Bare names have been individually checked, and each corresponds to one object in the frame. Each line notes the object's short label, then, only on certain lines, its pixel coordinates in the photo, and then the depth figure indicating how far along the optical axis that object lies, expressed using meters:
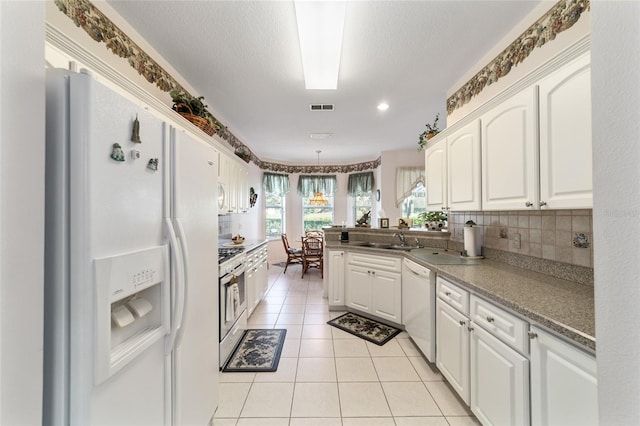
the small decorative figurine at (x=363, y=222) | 3.76
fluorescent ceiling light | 1.51
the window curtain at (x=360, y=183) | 5.85
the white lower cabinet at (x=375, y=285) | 2.66
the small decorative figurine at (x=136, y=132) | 0.84
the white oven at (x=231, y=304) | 2.04
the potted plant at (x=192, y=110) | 2.03
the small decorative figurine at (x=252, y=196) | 4.96
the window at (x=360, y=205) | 6.15
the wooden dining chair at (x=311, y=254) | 5.26
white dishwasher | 1.96
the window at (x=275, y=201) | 5.98
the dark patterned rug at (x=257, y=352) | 2.06
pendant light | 5.46
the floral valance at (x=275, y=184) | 5.94
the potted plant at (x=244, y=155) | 3.44
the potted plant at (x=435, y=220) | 3.00
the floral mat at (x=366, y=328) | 2.54
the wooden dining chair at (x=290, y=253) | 5.57
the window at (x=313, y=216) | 6.42
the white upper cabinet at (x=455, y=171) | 1.85
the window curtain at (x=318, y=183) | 6.27
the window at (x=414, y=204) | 5.24
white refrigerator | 0.69
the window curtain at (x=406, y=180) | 5.09
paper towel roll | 2.15
